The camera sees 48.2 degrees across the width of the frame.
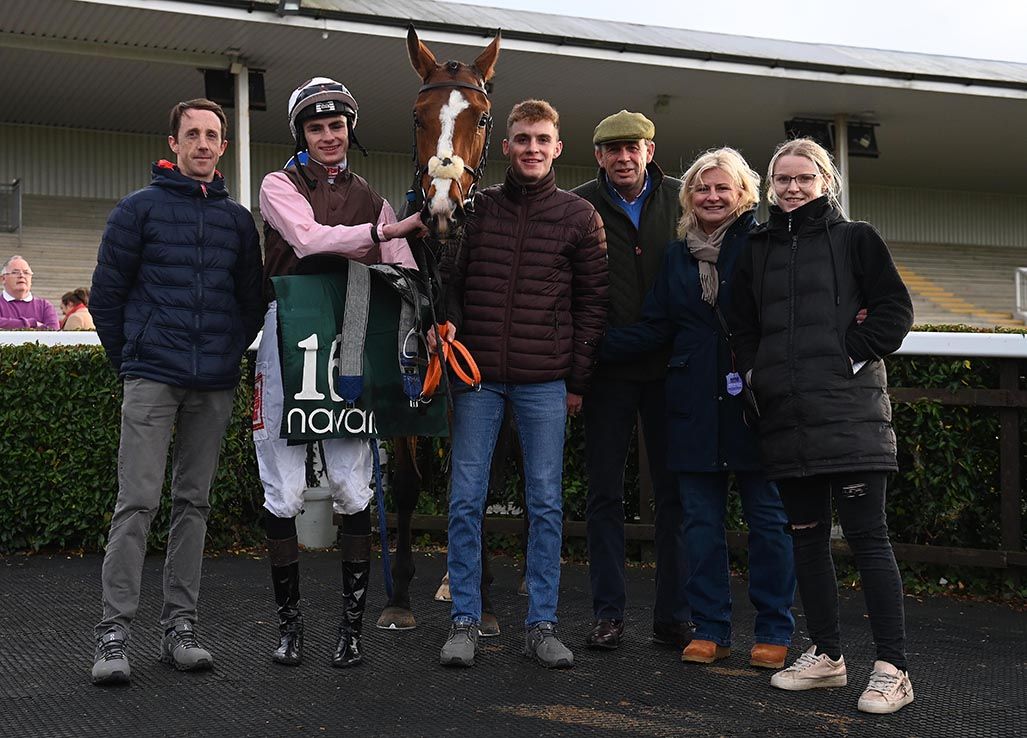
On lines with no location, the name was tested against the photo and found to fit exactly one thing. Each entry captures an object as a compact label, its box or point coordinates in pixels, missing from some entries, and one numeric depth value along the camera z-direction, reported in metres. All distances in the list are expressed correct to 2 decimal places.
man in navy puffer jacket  4.08
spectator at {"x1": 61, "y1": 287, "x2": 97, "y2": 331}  9.87
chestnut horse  3.97
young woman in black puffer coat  3.79
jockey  4.12
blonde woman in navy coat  4.27
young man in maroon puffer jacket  4.30
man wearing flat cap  4.55
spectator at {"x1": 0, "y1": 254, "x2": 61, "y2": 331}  9.64
